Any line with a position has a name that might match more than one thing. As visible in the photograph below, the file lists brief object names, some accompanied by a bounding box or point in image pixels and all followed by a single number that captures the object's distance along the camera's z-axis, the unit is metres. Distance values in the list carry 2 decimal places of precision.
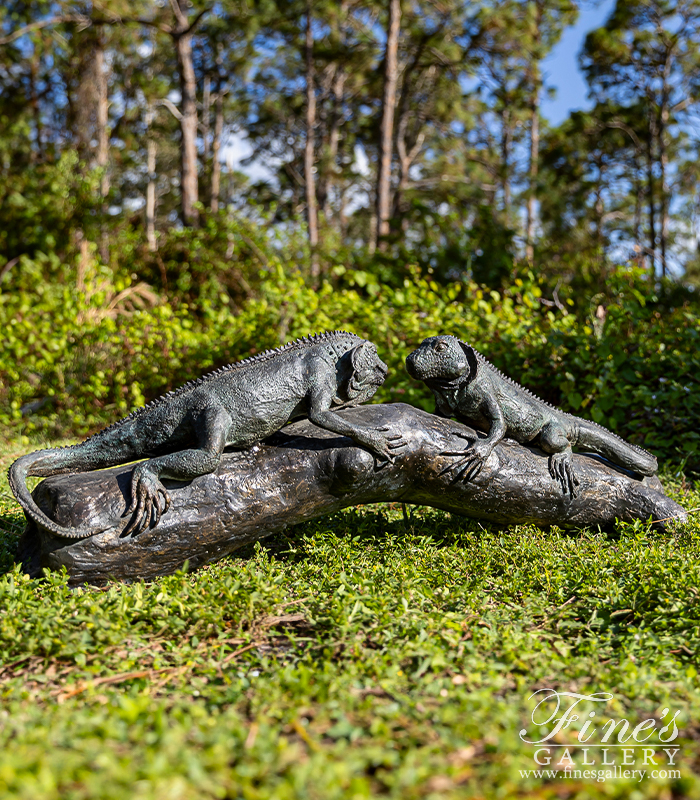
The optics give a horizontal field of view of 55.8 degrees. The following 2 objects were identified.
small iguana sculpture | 4.08
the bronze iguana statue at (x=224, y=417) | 3.61
